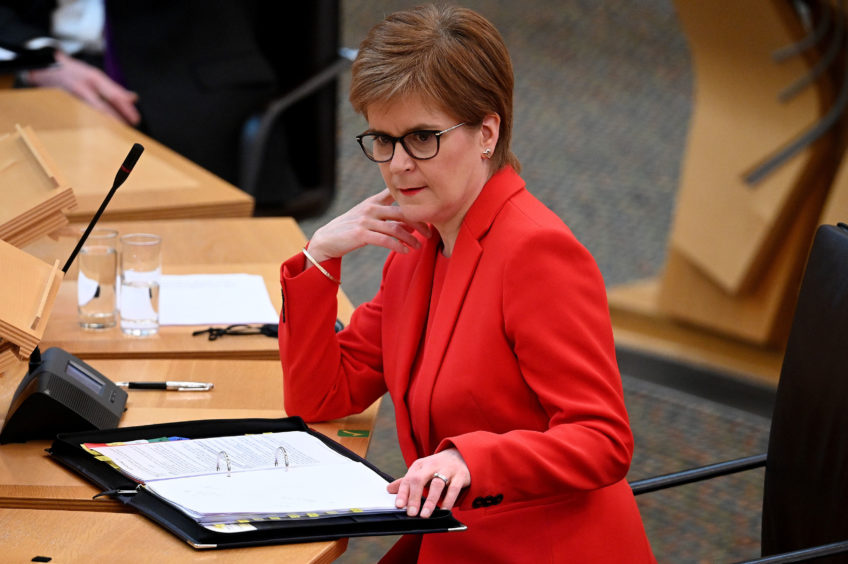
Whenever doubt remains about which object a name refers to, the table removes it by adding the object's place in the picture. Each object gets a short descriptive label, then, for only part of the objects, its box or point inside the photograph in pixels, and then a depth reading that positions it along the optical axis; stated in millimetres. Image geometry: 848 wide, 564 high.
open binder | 9958
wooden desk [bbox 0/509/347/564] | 9940
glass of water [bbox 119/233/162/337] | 10613
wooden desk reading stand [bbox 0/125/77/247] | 10379
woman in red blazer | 10065
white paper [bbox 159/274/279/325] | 10692
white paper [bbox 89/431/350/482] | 10095
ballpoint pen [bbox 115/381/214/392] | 10408
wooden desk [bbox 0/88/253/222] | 11339
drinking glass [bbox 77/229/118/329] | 10628
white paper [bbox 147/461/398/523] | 9985
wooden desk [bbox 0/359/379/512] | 10067
